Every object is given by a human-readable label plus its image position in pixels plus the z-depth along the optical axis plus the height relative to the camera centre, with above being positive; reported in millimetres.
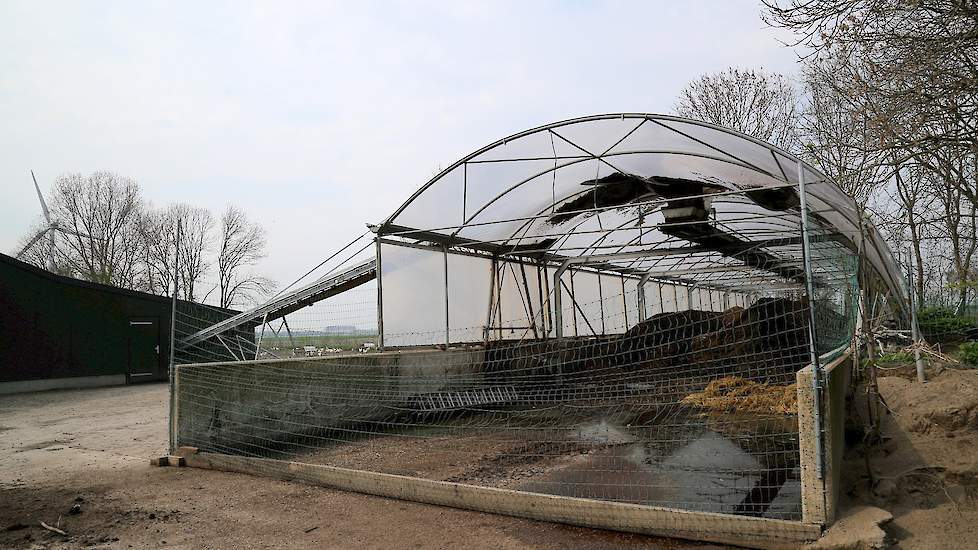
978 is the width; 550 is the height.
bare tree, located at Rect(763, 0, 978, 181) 5176 +2235
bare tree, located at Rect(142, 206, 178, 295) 35500 +5776
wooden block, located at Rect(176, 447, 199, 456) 7181 -1080
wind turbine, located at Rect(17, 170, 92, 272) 32759 +6811
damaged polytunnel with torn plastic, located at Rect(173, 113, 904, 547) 5086 -331
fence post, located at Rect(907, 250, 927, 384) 5449 -41
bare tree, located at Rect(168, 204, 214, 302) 36531 +5246
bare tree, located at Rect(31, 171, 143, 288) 33281 +6463
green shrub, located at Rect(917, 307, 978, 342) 12334 +24
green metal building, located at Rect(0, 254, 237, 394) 15758 +783
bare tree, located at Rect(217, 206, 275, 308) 37719 +5707
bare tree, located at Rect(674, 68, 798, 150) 20172 +7466
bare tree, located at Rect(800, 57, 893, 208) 5793 +3125
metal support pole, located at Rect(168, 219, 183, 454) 7412 -485
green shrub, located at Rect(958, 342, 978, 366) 8719 -375
